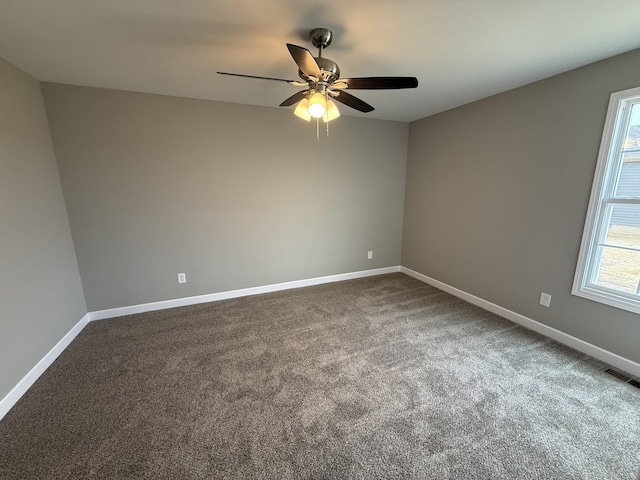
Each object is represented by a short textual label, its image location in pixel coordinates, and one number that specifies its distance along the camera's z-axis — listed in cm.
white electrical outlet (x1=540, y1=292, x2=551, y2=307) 253
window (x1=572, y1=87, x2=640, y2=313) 200
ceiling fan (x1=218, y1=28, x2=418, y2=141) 158
